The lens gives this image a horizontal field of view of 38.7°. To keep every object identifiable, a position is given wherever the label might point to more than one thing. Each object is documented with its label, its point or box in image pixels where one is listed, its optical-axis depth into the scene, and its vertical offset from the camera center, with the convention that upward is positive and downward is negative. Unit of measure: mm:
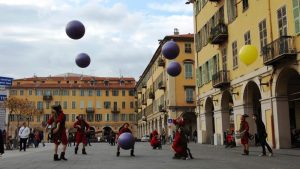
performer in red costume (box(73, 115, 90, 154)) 19625 +533
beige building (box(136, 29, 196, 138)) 57125 +6904
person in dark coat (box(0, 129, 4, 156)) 13719 -74
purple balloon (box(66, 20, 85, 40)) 17734 +4600
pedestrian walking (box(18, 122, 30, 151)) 26928 +590
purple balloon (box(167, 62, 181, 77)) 20969 +3423
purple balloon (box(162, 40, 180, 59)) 19531 +4048
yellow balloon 18078 +3550
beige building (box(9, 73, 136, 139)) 101375 +10150
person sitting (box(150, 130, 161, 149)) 28469 -93
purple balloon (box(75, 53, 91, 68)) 19188 +3598
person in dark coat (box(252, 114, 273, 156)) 17109 +243
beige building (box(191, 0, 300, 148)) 21547 +4395
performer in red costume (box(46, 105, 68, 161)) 15008 +473
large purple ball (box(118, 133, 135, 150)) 16694 -42
